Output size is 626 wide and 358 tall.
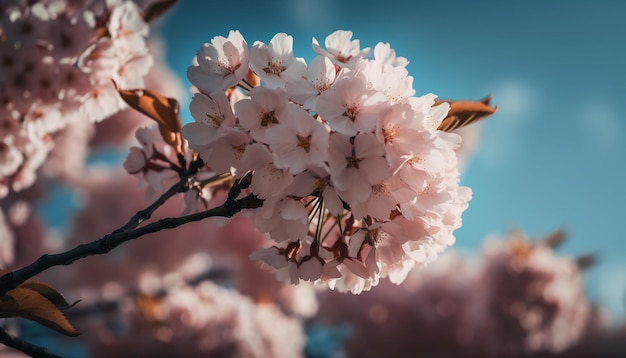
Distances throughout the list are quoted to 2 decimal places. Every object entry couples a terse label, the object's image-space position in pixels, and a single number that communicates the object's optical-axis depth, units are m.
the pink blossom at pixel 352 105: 0.56
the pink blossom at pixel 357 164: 0.54
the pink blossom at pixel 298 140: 0.54
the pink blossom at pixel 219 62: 0.64
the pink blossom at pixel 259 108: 0.57
